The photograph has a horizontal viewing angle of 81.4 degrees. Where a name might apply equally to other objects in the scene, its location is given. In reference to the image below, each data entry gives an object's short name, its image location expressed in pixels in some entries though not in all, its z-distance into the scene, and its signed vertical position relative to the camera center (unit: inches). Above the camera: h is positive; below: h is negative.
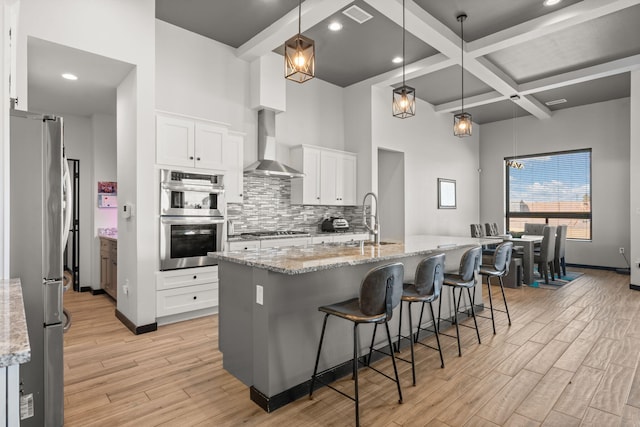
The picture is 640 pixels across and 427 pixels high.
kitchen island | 90.4 -25.8
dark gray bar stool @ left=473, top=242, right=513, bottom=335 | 147.5 -20.5
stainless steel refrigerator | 77.6 -7.2
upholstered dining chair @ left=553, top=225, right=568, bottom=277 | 261.3 -25.5
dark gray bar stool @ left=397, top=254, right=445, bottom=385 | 105.0 -19.8
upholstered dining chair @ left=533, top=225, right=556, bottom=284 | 242.2 -25.1
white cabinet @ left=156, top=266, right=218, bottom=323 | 153.1 -32.9
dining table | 239.8 -28.7
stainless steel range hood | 201.0 +37.3
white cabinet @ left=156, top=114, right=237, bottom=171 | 154.9 +31.5
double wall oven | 154.5 -1.6
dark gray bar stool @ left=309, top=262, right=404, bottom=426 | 84.4 -20.1
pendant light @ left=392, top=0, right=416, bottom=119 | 136.3 +41.2
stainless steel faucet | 136.2 -6.7
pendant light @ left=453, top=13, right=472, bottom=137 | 167.3 +40.2
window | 313.9 +18.1
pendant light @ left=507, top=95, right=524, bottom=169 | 334.7 +66.4
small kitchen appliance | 233.7 -7.3
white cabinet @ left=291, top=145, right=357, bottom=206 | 223.8 +23.0
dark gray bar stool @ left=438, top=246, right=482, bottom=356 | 127.1 -20.8
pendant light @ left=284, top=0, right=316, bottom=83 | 99.6 +42.2
